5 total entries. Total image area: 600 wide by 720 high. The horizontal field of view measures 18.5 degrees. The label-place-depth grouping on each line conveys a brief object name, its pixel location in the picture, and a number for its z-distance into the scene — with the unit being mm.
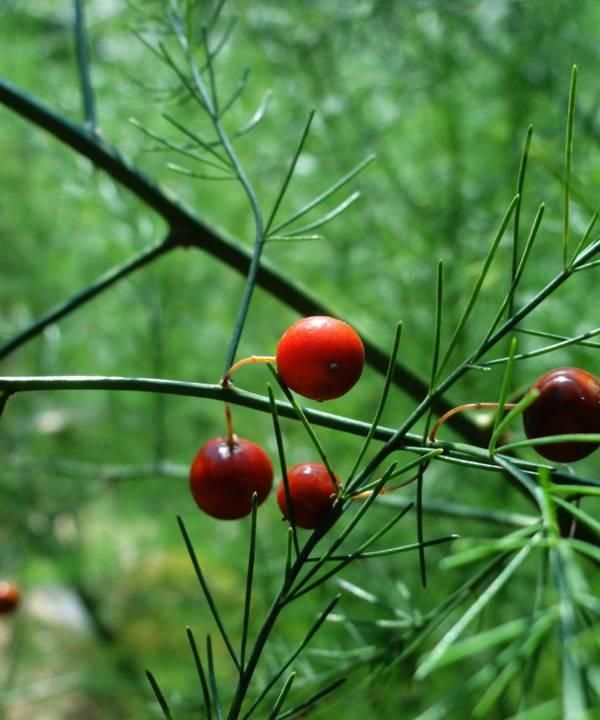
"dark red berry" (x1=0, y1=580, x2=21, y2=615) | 273
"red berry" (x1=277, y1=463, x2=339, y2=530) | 155
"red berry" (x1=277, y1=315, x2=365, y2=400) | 154
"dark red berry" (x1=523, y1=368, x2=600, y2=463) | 152
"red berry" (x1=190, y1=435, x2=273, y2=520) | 167
